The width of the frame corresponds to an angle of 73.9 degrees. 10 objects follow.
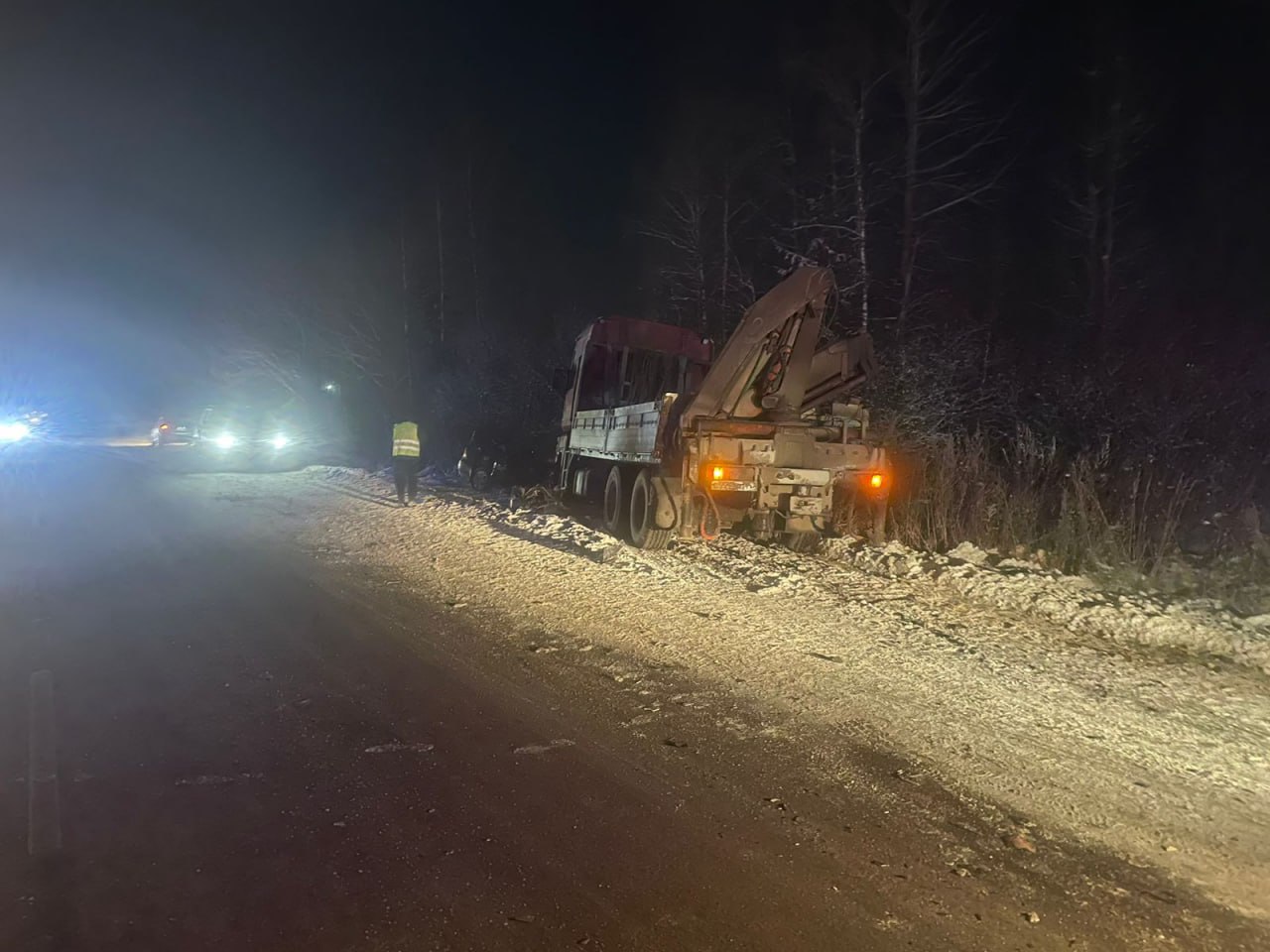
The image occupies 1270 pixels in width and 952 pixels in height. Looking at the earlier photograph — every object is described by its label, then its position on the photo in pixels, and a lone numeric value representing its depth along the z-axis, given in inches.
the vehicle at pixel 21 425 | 2082.9
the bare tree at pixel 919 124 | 690.2
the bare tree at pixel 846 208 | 702.5
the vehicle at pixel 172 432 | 1519.4
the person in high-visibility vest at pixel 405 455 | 648.4
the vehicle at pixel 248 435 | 1216.8
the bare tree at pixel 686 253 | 926.4
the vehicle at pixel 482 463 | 805.2
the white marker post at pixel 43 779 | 152.3
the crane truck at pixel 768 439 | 415.5
